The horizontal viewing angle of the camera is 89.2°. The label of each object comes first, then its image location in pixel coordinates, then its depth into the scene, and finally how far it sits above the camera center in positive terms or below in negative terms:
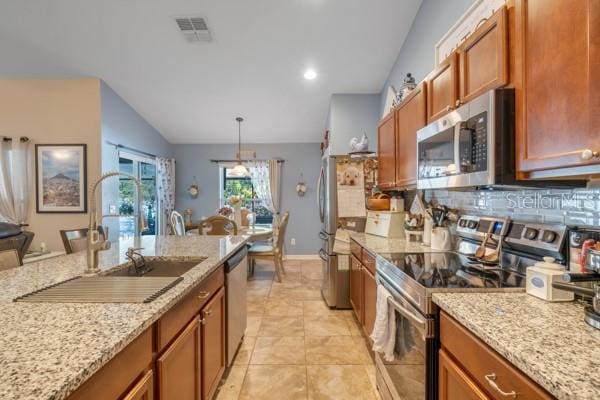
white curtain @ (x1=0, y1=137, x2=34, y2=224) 3.87 +0.28
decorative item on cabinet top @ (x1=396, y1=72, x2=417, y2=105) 2.47 +0.91
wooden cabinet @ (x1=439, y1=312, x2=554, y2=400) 0.75 -0.50
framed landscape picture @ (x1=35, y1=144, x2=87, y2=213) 3.95 +0.28
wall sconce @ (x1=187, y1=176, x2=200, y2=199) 6.11 +0.19
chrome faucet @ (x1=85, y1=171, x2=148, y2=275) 1.40 -0.21
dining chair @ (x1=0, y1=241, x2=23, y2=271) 1.62 -0.33
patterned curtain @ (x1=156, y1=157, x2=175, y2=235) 5.69 +0.23
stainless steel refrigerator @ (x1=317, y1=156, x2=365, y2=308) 3.27 -0.57
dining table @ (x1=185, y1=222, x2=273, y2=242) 4.35 -0.50
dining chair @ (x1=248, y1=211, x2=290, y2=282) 4.44 -0.78
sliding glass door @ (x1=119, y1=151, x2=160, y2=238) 4.73 +0.11
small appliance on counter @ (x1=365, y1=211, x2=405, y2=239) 2.76 -0.24
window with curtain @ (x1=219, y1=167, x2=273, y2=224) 6.20 +0.13
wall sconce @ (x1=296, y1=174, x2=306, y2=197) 6.01 +0.22
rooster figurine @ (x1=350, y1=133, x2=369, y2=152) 3.27 +0.57
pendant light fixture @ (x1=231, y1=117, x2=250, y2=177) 5.05 +0.79
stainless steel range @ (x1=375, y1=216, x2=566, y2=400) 1.21 -0.37
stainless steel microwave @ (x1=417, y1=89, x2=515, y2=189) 1.23 +0.25
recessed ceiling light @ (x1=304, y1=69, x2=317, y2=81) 3.74 +1.55
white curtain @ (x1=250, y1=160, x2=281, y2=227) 5.99 +0.34
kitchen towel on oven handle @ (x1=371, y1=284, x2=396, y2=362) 1.60 -0.72
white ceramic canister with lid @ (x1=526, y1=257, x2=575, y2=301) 1.04 -0.30
